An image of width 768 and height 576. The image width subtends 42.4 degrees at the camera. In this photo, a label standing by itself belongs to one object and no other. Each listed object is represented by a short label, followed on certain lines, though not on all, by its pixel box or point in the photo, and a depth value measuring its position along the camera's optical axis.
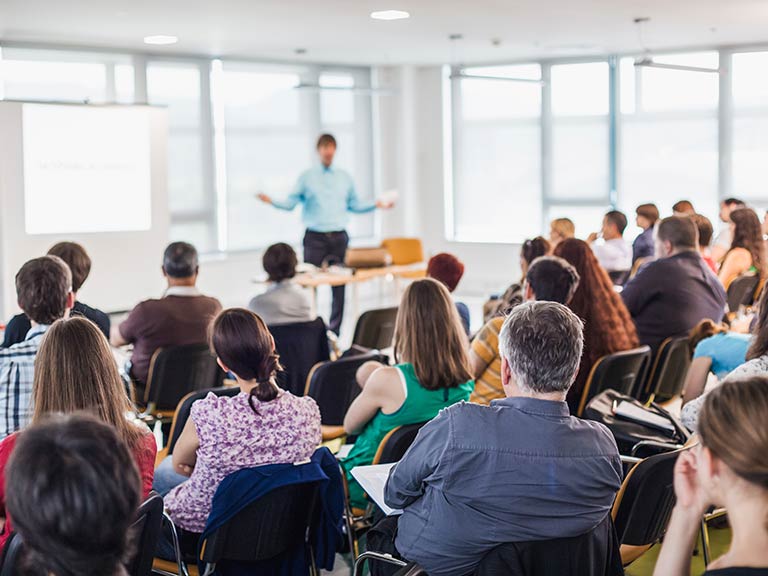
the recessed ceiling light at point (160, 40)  8.89
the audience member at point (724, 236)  8.09
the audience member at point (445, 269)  5.32
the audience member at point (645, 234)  8.37
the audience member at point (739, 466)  1.61
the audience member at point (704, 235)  6.93
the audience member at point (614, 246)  8.10
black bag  3.50
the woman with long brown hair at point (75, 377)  2.62
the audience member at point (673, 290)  5.39
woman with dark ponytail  3.01
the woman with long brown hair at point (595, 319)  4.48
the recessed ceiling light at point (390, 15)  7.65
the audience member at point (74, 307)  4.12
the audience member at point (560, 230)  7.87
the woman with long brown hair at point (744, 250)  7.08
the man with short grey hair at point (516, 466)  2.31
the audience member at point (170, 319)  5.11
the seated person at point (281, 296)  5.41
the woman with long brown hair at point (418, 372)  3.50
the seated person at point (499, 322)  4.00
